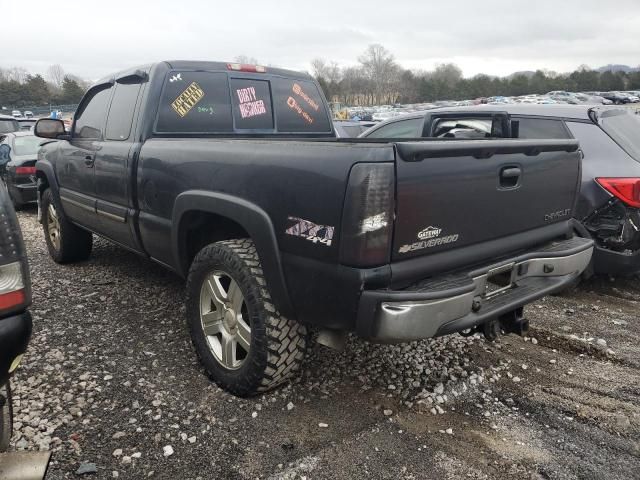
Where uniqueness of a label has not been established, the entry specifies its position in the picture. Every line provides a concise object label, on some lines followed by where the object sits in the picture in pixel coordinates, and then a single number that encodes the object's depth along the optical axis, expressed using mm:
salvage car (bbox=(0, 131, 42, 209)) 8898
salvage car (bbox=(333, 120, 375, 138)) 12409
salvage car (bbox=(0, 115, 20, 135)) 12141
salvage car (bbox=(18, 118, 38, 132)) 13556
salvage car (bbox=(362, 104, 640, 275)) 4066
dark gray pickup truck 2080
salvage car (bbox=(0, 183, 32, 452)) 1722
